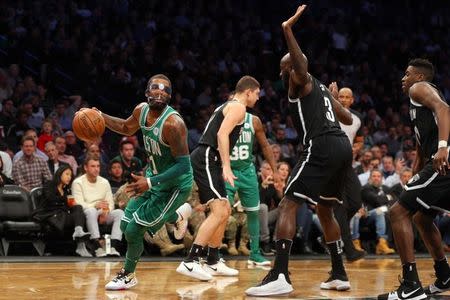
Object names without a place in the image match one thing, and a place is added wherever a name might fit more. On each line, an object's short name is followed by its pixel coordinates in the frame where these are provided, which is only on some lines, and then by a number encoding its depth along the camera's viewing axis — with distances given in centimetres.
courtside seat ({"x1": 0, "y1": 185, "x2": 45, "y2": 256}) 1190
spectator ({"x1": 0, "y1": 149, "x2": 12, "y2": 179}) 1237
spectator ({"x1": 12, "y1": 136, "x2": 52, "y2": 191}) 1248
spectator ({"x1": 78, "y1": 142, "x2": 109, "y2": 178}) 1242
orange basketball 775
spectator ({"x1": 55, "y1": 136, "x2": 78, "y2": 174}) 1312
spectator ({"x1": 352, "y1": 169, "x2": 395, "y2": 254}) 1358
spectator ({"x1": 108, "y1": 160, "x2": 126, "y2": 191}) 1286
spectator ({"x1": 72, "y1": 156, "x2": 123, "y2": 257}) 1207
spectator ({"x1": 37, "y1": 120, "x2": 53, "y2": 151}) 1360
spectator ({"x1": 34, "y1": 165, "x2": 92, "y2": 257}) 1187
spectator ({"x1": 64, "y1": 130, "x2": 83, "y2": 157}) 1381
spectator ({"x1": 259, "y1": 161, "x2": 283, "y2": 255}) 1280
